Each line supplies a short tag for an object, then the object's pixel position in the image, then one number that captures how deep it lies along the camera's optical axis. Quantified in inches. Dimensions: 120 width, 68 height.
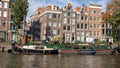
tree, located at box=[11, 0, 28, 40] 1277.8
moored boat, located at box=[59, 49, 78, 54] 1110.7
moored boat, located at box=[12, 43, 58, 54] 1065.2
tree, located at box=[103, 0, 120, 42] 1465.7
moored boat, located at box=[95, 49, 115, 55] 1162.2
